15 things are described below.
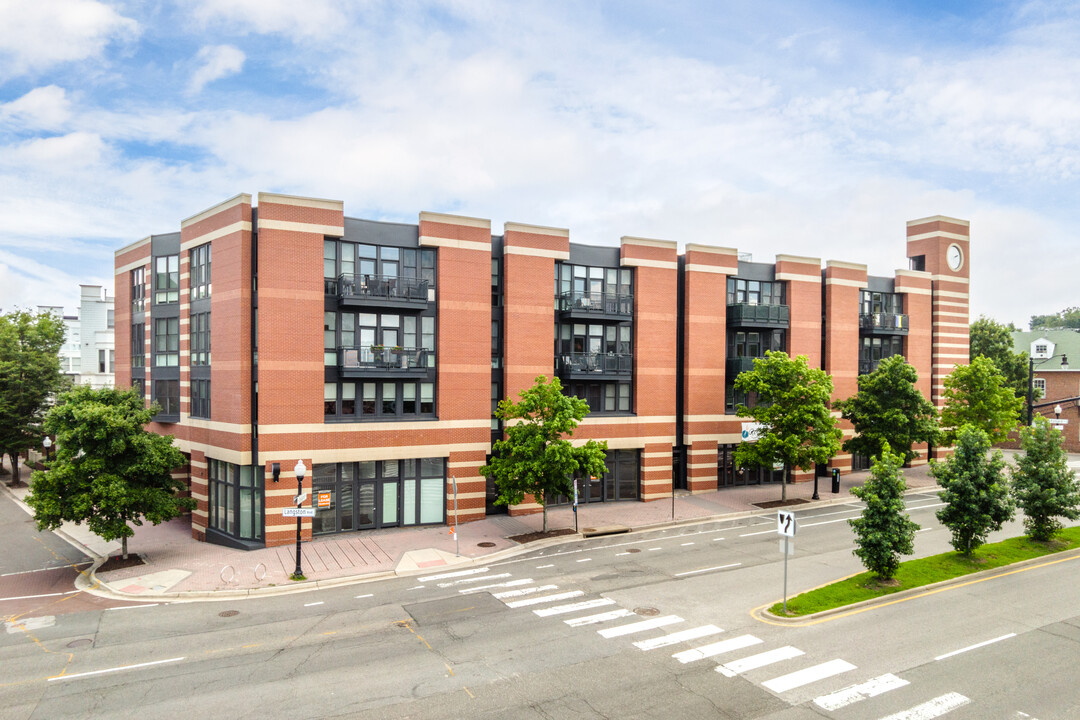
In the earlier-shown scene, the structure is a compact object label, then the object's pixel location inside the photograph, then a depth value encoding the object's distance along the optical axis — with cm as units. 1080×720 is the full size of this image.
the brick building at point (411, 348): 2716
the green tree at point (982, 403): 4019
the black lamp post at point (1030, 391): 4209
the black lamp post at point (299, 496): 2222
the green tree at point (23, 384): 4297
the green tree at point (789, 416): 3291
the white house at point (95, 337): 5812
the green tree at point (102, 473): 2334
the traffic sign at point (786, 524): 1753
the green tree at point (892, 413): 3697
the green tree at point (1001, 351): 6006
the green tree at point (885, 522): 1920
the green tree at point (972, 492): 2153
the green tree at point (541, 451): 2680
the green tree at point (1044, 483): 2395
